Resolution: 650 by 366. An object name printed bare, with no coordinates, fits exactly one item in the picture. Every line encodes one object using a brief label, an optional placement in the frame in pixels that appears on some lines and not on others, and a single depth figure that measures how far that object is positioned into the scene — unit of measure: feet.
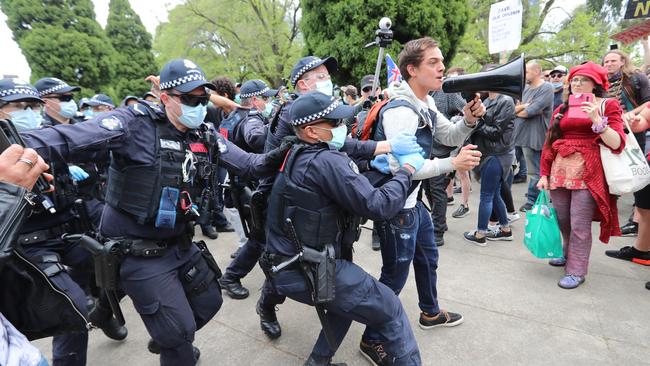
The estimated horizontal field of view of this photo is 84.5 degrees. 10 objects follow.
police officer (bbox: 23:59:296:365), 6.66
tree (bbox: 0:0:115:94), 44.57
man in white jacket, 7.50
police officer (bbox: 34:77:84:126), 11.91
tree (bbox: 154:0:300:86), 66.54
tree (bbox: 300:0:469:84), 29.43
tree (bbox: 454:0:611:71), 55.47
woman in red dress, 10.46
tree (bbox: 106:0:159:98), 61.11
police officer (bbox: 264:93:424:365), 6.23
